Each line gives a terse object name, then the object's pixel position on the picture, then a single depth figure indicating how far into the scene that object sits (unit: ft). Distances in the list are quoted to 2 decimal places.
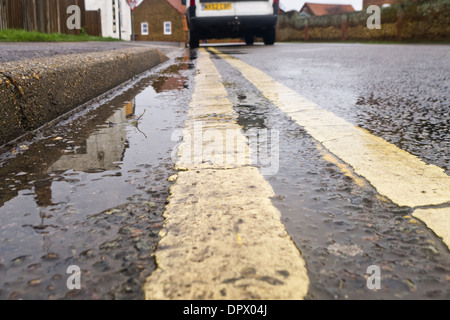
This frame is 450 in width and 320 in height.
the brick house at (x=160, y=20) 133.39
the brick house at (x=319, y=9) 183.62
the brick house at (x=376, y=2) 123.03
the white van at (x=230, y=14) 34.42
